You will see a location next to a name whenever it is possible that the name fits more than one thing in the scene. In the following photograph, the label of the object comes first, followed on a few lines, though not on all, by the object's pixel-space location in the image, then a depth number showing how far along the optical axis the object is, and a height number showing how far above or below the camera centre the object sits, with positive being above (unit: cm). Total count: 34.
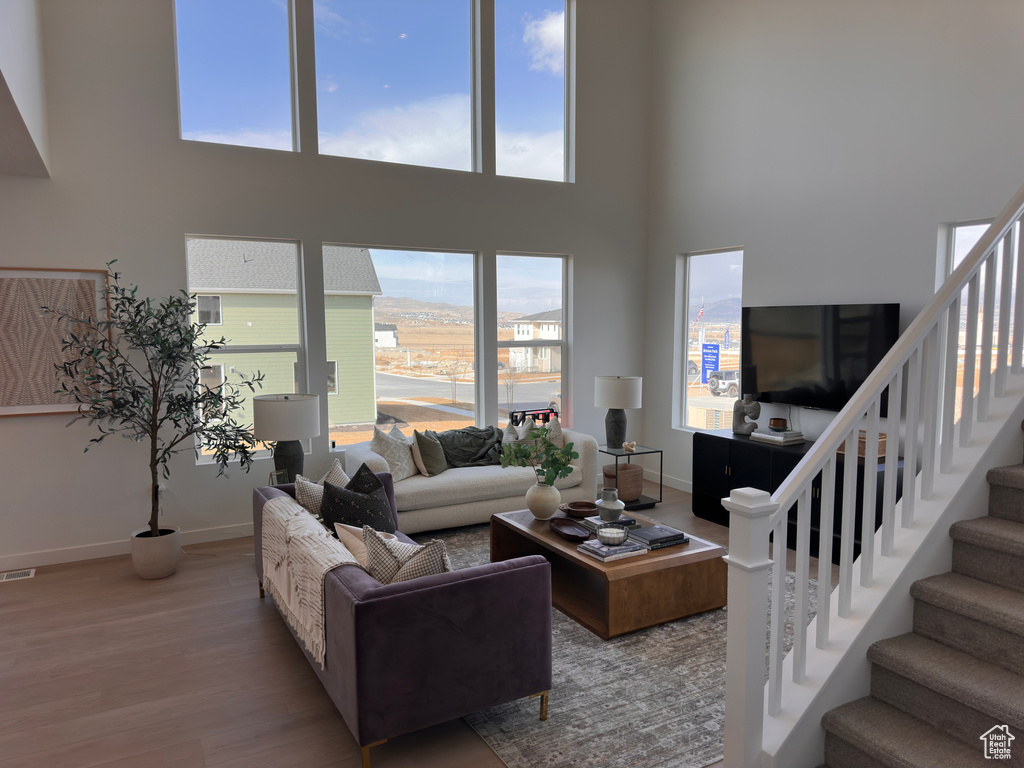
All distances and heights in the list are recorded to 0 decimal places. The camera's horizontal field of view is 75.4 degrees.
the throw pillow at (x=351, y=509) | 340 -87
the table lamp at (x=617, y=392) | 579 -47
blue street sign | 610 -20
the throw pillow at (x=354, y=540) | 287 -90
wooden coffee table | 339 -133
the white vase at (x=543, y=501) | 402 -98
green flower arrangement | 389 -71
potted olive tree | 428 -30
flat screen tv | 454 -10
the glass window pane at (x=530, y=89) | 603 +232
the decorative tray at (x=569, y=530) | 371 -110
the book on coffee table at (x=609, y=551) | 346 -112
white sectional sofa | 495 -118
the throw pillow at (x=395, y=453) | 508 -88
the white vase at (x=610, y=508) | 388 -99
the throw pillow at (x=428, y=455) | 525 -92
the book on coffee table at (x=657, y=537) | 361 -110
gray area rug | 250 -155
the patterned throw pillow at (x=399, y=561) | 253 -85
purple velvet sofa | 232 -113
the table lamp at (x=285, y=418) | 437 -51
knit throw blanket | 265 -97
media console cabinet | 455 -101
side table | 566 -133
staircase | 191 -102
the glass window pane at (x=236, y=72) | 491 +204
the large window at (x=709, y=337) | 591 +1
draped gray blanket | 552 -91
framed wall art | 437 +6
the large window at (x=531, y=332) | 625 +7
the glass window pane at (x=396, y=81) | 537 +219
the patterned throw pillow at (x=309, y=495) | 356 -83
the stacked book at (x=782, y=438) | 493 -75
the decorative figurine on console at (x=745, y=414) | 531 -62
